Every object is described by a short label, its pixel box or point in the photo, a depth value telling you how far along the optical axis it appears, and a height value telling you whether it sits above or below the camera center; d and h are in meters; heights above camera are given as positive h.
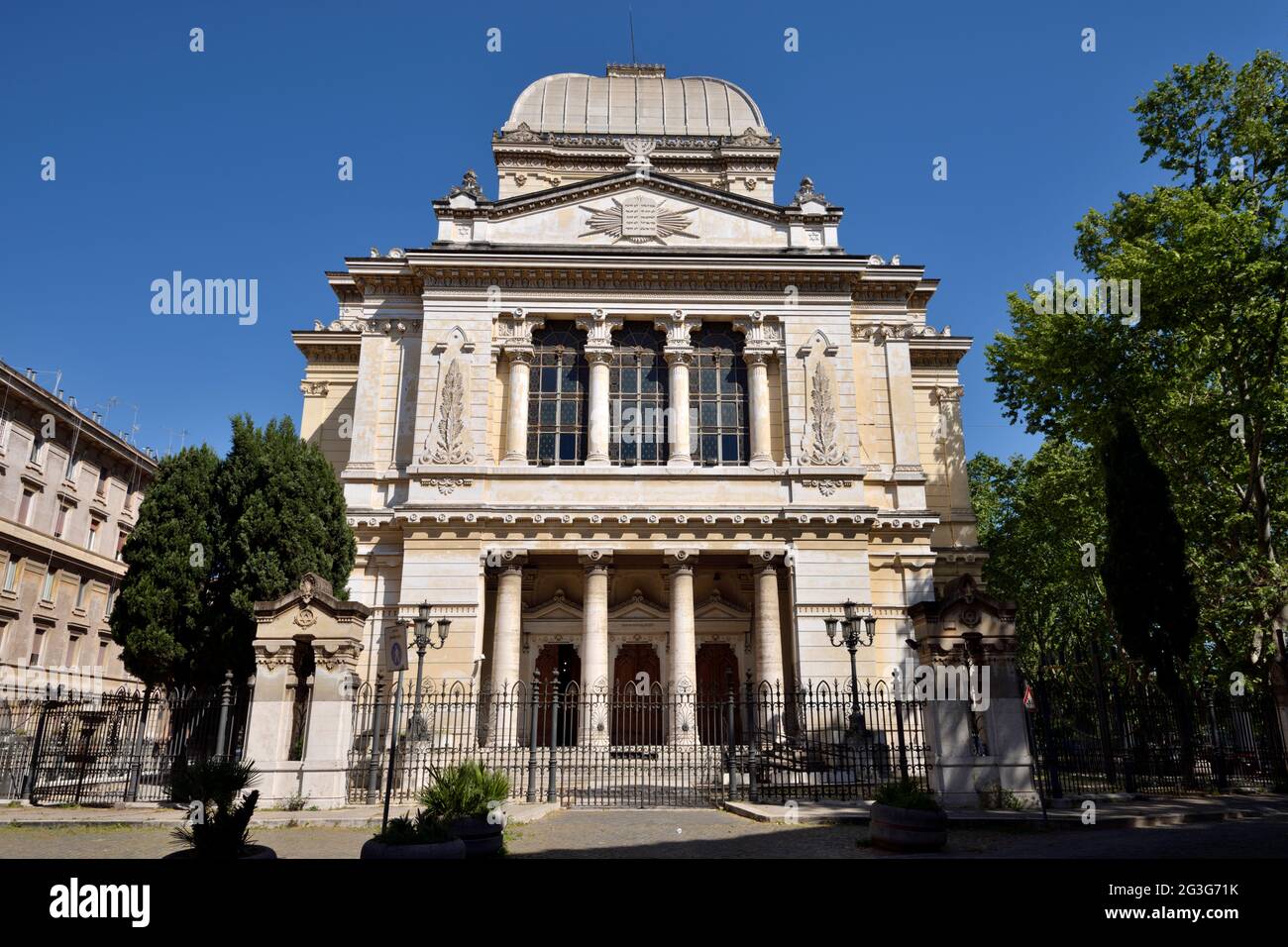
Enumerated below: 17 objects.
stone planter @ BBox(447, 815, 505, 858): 10.05 -1.73
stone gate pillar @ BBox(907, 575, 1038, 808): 14.94 -0.09
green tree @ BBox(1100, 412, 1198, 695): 22.22 +3.34
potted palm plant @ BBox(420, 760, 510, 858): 10.13 -1.39
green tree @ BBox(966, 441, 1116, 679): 31.78 +6.77
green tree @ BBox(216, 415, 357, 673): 22.83 +4.81
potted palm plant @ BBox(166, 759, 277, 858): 8.00 -1.23
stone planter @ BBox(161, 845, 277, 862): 8.05 -1.56
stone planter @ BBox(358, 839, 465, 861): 8.42 -1.61
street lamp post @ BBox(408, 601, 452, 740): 17.97 +1.29
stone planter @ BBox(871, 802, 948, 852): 11.13 -1.87
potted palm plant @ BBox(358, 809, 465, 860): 8.47 -1.55
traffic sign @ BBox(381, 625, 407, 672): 13.30 +0.59
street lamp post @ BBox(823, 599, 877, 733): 18.45 +1.33
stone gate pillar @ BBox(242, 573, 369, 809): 16.11 +0.04
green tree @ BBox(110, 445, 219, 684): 22.73 +2.64
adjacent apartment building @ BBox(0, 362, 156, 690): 34.03 +7.13
